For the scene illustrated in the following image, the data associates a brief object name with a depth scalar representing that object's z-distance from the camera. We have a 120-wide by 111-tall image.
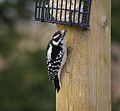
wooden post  10.73
